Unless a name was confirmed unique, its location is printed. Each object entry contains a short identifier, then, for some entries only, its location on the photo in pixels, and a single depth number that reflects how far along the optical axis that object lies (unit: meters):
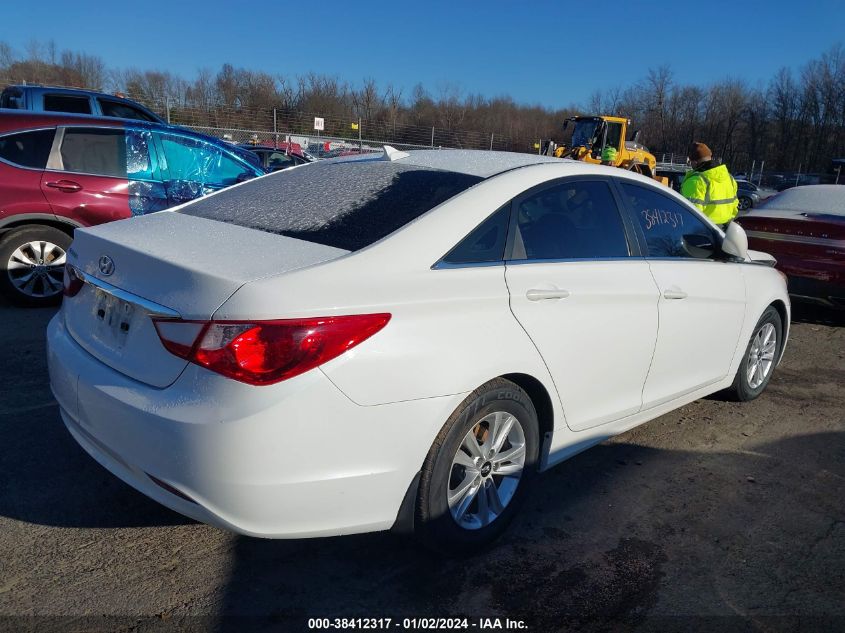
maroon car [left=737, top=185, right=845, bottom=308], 6.66
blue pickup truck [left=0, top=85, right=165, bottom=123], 11.23
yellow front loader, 22.83
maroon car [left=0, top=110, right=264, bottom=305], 5.86
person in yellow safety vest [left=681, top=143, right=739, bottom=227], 6.87
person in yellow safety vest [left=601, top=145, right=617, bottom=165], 18.75
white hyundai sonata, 2.13
